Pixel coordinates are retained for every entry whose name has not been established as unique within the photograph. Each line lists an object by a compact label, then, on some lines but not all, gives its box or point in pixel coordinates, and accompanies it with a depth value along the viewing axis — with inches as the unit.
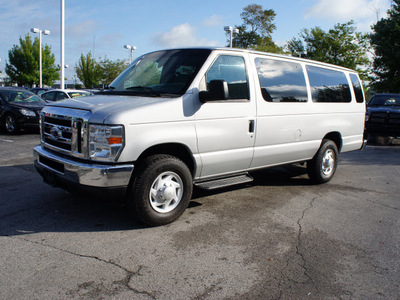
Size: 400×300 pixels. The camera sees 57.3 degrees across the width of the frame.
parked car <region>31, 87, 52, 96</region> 917.4
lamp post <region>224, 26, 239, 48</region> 1104.8
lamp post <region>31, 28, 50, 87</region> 1375.5
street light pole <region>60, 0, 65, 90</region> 810.2
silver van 152.6
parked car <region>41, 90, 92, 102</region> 621.3
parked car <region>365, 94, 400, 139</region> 514.6
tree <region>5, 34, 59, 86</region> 1812.3
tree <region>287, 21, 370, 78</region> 1467.8
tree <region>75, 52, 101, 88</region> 2081.7
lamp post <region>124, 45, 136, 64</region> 1491.1
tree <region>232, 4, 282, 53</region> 2356.1
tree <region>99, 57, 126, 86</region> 2113.7
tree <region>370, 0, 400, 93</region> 1123.9
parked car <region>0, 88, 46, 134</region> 476.4
